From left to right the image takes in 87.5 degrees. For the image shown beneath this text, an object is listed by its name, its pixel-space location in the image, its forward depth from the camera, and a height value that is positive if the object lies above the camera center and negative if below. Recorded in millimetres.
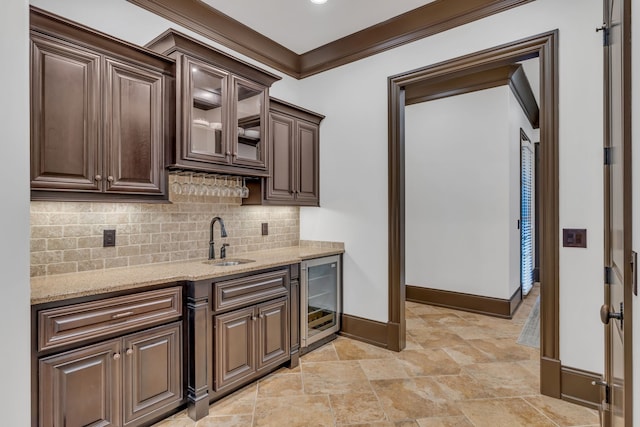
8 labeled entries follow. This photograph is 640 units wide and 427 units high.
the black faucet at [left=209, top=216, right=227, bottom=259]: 2813 -172
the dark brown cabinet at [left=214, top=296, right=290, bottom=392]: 2305 -955
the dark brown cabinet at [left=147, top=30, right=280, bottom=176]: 2352 +812
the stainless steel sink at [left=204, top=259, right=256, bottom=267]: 2830 -412
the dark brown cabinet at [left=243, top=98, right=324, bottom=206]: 3178 +553
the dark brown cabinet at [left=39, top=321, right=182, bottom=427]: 1650 -917
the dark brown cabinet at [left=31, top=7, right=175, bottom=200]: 1811 +608
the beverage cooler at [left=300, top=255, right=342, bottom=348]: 3092 -855
